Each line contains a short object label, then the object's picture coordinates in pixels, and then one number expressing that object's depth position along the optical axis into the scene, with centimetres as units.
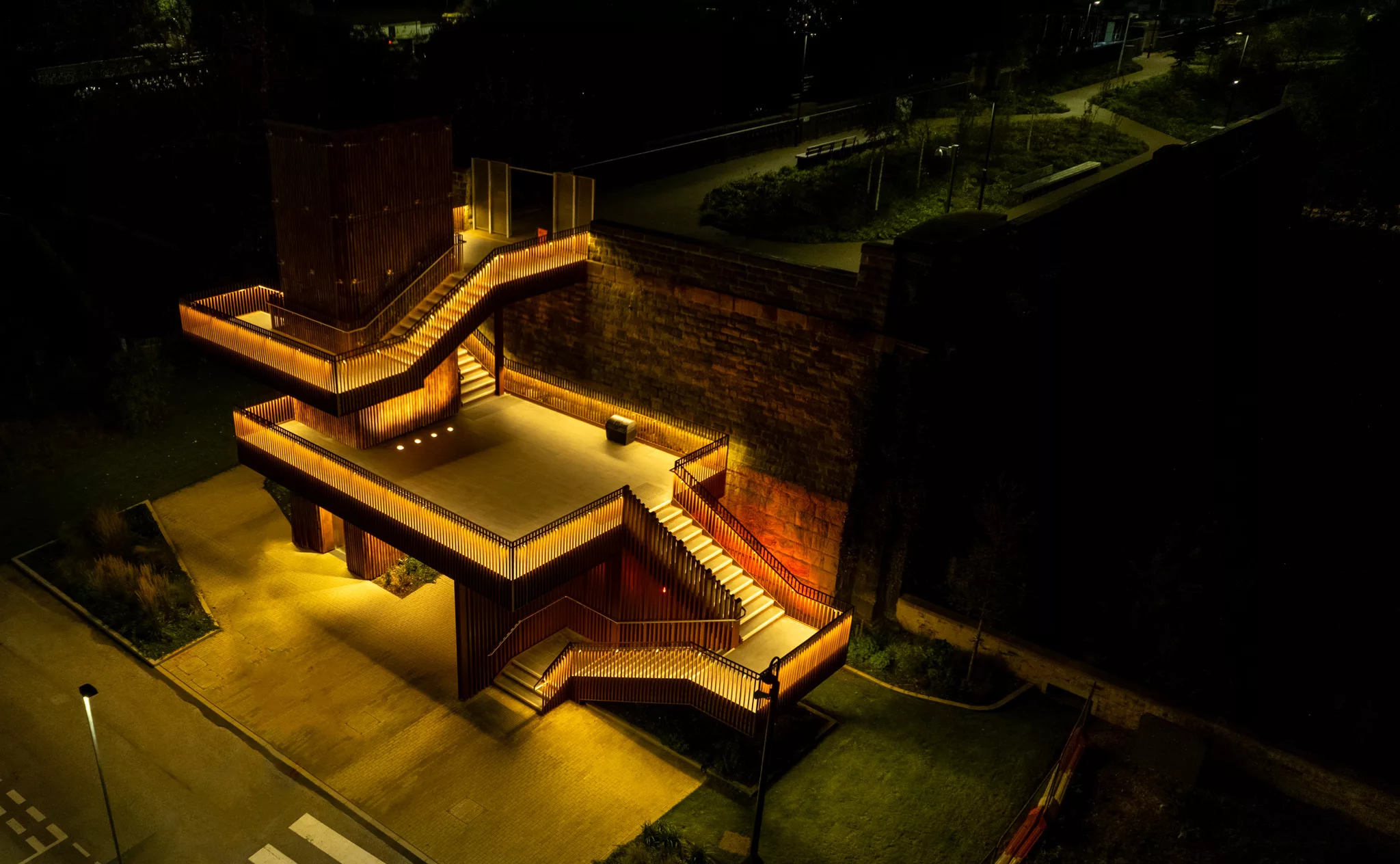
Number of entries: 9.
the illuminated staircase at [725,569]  1820
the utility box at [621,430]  2061
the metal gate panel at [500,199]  2225
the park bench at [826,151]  2936
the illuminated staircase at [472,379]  2194
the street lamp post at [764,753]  1402
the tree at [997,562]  1827
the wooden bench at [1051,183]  2766
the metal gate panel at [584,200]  2150
